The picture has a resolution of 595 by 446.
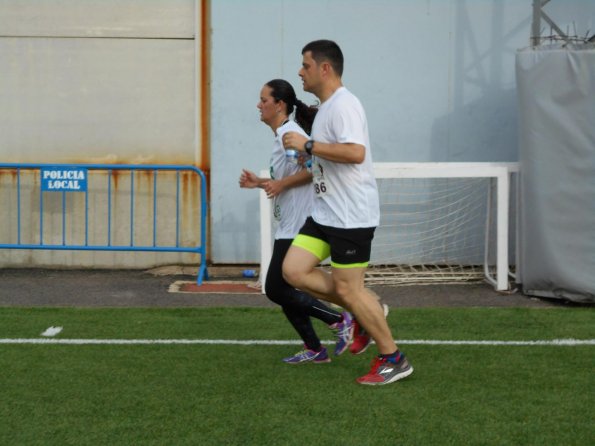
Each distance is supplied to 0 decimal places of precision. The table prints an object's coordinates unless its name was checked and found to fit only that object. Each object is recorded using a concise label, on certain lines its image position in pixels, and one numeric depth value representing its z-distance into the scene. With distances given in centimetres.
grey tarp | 1827
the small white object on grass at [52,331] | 1563
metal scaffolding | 1934
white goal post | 2207
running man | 1202
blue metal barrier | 2142
